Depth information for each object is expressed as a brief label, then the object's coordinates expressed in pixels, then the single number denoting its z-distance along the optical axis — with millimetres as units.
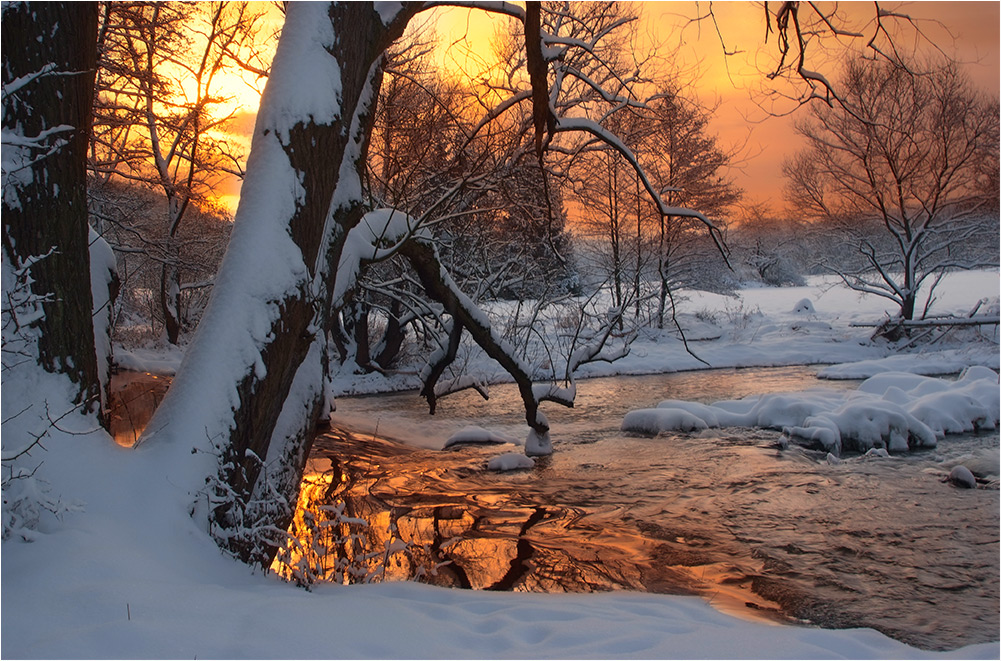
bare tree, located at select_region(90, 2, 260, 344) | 10602
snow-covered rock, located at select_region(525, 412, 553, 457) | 9727
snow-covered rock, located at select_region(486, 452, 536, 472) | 9045
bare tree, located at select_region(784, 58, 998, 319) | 20453
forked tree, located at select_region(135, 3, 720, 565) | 3576
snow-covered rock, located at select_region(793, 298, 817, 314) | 26969
